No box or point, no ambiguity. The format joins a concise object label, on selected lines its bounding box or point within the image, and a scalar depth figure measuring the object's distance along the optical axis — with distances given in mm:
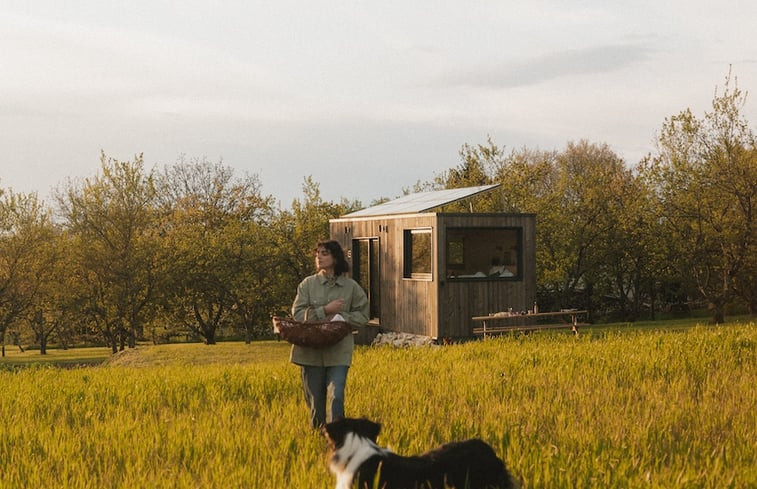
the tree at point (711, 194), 24375
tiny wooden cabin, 18125
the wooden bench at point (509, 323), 17359
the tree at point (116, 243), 28219
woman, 6586
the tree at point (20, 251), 29062
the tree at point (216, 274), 28734
